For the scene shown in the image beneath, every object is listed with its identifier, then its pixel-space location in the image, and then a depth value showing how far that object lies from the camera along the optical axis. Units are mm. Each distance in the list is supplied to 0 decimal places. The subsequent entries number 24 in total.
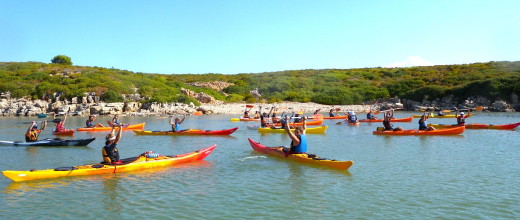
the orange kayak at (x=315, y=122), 28406
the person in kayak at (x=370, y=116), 30808
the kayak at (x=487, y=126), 23078
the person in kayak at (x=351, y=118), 28064
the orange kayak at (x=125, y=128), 25442
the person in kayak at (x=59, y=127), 23453
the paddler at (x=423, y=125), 20766
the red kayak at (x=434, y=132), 20516
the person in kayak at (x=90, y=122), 25734
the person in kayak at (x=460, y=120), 22367
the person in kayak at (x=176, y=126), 22205
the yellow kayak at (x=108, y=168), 10664
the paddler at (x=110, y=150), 11914
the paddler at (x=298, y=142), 13242
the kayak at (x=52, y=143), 17531
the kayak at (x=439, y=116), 33762
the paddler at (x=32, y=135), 17734
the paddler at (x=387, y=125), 21438
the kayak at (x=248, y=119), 32688
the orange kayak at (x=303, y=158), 11656
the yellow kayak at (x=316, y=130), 22391
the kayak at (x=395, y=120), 30178
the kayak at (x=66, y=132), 22992
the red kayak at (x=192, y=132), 21828
